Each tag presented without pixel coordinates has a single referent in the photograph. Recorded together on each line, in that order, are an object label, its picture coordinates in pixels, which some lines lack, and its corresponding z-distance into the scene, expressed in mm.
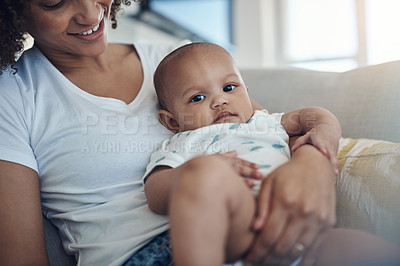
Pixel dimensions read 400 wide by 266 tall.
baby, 622
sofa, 974
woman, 938
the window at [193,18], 3396
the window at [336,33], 3994
